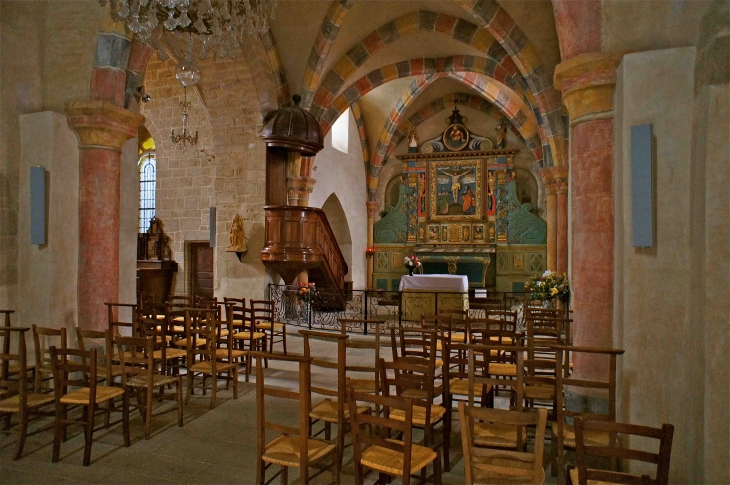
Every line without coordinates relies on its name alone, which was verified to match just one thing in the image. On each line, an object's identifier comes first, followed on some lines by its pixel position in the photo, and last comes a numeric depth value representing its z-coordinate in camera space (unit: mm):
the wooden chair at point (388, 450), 2461
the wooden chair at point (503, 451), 2299
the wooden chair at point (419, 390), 3297
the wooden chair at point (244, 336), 5975
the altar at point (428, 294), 10078
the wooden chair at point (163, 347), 4883
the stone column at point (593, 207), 4434
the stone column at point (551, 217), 10781
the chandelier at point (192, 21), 4547
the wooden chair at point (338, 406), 3418
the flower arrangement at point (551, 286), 7627
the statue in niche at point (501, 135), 15961
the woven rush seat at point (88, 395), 3879
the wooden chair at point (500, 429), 3092
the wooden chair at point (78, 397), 3668
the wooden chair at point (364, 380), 3814
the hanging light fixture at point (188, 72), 5301
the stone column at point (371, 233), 16953
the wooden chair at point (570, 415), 3043
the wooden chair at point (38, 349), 4383
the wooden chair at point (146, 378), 4078
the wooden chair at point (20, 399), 3797
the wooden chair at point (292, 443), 2895
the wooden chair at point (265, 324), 6645
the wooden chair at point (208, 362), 4980
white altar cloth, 10234
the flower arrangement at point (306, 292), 9914
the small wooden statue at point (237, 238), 10180
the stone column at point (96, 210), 6109
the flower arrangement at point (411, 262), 12562
